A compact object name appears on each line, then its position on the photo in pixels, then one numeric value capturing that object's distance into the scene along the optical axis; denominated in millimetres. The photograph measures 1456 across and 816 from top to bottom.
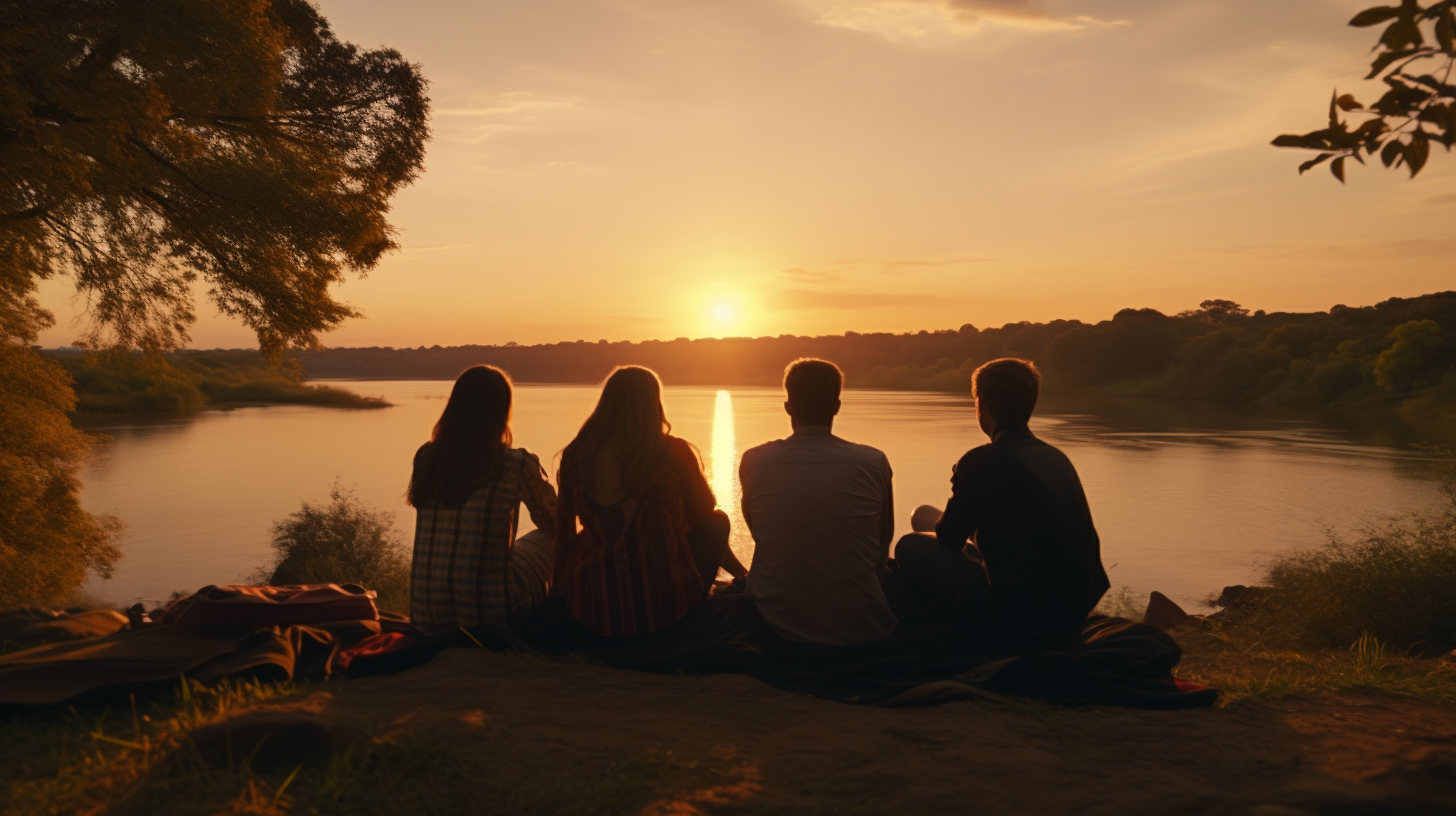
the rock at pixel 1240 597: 8602
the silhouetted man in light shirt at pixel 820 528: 3533
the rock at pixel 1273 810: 2215
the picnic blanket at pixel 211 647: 2936
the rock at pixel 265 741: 2352
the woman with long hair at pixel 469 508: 3725
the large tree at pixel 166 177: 6547
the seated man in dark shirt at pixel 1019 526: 3521
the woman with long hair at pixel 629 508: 3744
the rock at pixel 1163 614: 7723
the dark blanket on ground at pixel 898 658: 3250
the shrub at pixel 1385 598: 6734
